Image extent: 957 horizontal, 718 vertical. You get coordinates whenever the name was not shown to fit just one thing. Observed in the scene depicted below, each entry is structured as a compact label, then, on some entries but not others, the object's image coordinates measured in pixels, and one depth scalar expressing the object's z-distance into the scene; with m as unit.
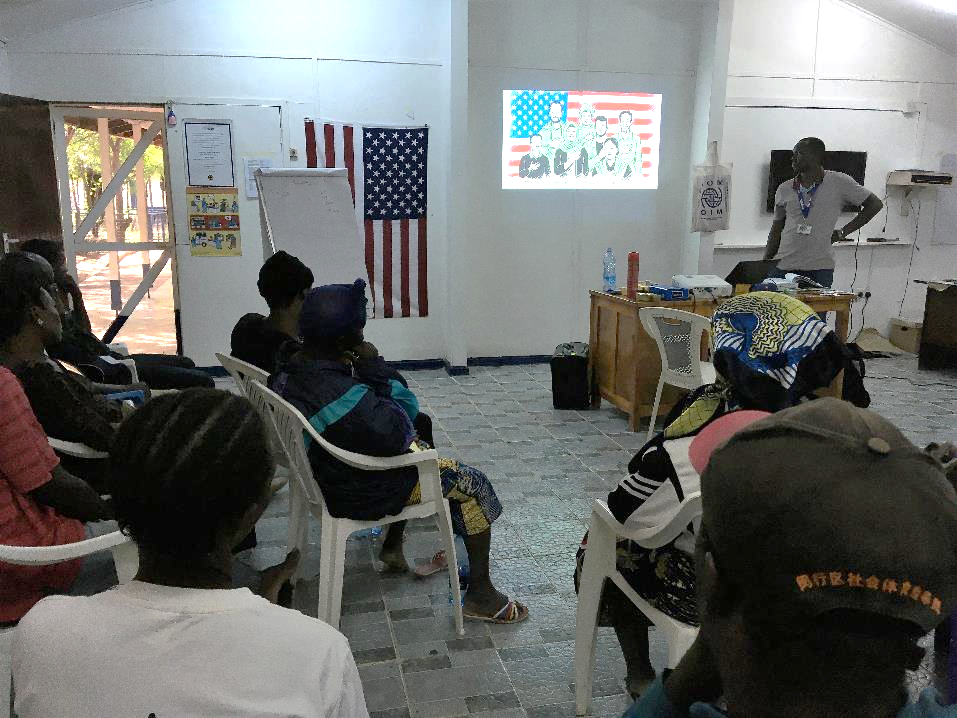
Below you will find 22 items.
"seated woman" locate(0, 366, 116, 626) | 1.79
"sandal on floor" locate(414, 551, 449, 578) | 2.76
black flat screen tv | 6.47
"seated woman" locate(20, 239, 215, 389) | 3.43
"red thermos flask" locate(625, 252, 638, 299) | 4.60
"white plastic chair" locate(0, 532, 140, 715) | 1.58
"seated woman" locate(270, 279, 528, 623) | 2.19
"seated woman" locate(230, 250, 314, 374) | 3.02
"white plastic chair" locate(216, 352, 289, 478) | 2.49
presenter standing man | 4.83
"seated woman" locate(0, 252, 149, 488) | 2.12
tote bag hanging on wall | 5.71
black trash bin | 4.97
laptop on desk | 5.27
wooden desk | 4.51
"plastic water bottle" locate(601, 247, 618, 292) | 4.97
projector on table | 4.52
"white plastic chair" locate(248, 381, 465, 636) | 2.18
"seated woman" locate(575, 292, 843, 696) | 1.61
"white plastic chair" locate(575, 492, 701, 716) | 1.55
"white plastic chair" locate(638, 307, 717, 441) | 4.05
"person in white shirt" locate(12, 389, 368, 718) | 0.86
